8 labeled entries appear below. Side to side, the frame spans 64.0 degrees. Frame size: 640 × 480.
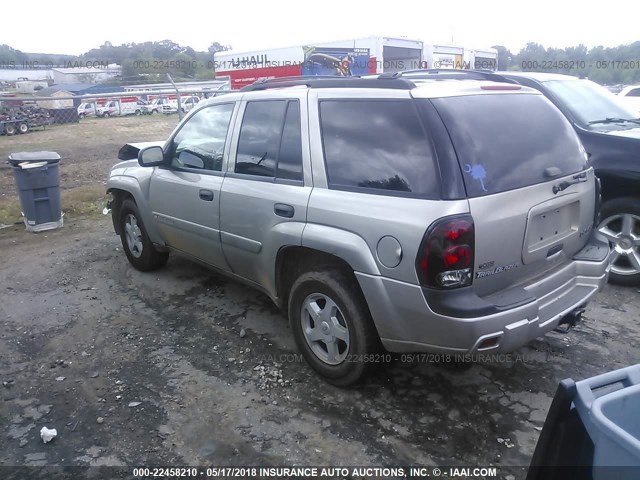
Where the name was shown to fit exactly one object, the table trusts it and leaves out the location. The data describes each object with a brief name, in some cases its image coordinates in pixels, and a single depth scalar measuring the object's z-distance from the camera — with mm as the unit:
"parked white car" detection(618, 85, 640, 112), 11812
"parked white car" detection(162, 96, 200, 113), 26459
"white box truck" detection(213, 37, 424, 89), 14945
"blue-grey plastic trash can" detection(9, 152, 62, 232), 7145
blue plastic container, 1490
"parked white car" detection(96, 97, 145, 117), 38938
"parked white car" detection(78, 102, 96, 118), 38938
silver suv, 2658
